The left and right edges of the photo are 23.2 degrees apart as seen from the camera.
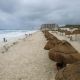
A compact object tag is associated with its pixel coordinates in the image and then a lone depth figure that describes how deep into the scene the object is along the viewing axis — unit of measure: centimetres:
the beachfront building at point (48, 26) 17465
